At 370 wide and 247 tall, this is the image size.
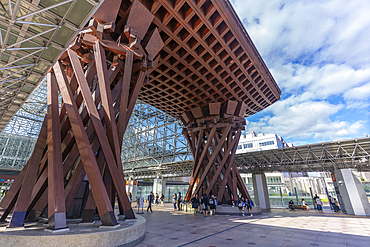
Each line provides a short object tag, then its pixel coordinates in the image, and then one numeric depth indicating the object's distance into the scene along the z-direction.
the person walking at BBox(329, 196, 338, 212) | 17.41
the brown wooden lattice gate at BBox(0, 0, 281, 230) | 5.19
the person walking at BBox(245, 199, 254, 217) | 12.19
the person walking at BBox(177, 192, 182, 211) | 15.39
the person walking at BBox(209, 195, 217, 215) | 11.88
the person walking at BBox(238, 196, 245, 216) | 12.26
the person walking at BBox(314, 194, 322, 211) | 17.86
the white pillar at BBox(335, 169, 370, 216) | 14.94
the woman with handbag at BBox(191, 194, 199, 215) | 11.77
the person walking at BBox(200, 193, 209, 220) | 10.49
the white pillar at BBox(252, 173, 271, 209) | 20.22
